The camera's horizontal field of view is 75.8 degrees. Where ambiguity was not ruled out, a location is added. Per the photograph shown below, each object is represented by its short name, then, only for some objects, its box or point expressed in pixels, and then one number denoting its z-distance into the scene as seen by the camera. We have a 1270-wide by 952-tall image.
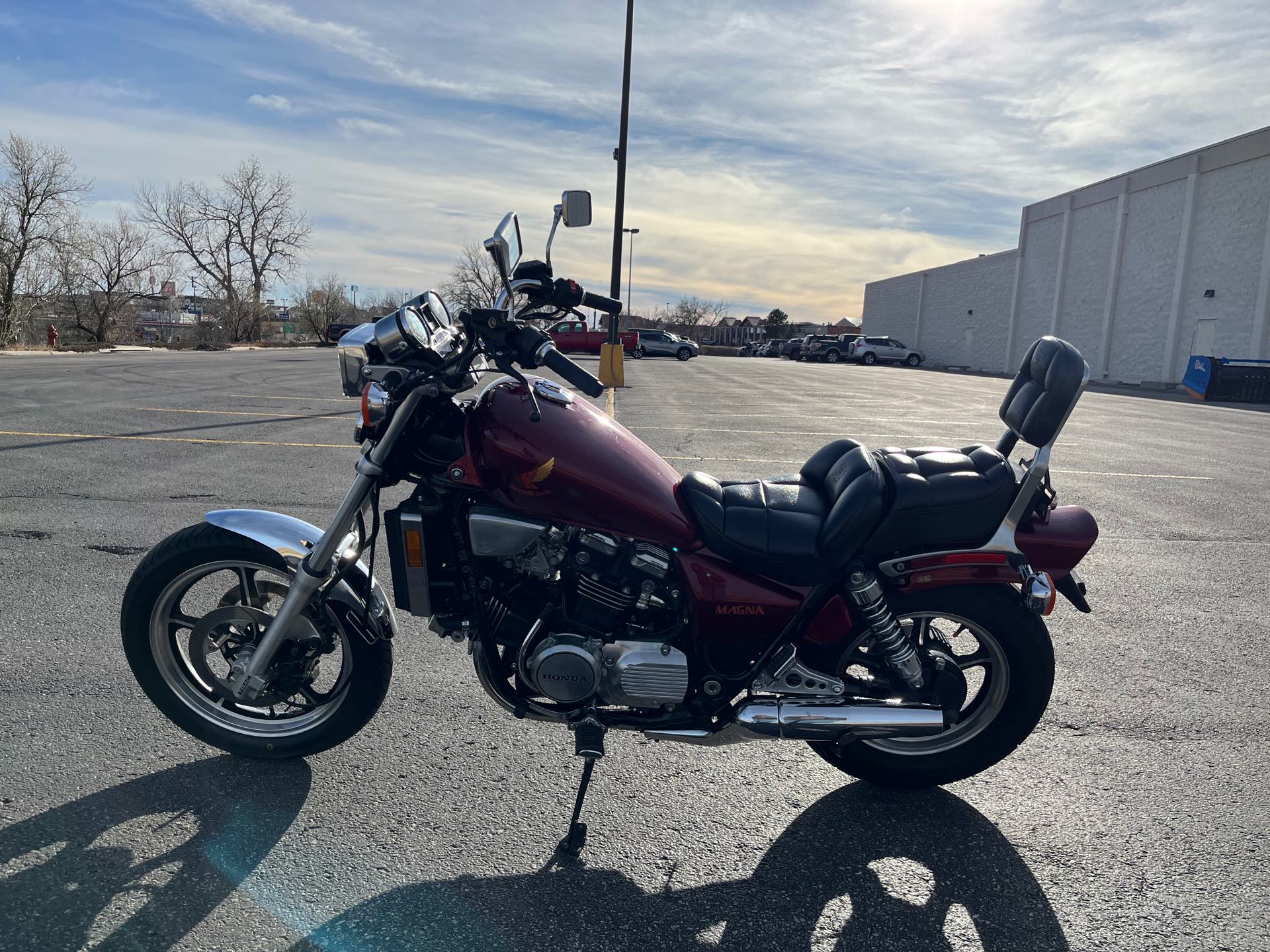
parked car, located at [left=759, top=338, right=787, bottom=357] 60.78
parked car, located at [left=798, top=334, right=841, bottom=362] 47.44
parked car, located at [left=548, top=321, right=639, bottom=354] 34.09
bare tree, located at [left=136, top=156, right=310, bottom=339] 52.16
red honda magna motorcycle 2.37
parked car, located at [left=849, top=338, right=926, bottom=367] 46.16
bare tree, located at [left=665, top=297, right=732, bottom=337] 94.88
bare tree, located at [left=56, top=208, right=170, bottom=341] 37.59
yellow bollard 16.69
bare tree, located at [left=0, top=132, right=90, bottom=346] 31.19
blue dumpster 21.50
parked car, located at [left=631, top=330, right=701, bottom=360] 42.81
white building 26.41
